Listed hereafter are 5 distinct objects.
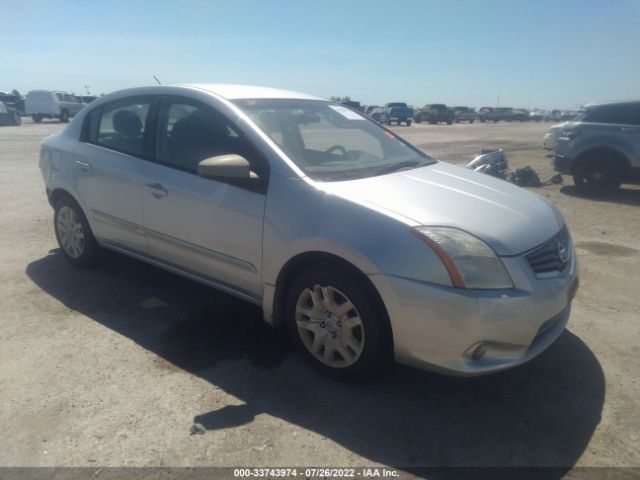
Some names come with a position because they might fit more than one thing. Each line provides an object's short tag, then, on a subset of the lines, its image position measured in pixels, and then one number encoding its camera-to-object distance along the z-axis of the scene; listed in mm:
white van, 33000
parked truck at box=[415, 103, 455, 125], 49750
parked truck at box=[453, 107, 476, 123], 58094
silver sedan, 2611
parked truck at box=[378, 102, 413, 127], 42375
